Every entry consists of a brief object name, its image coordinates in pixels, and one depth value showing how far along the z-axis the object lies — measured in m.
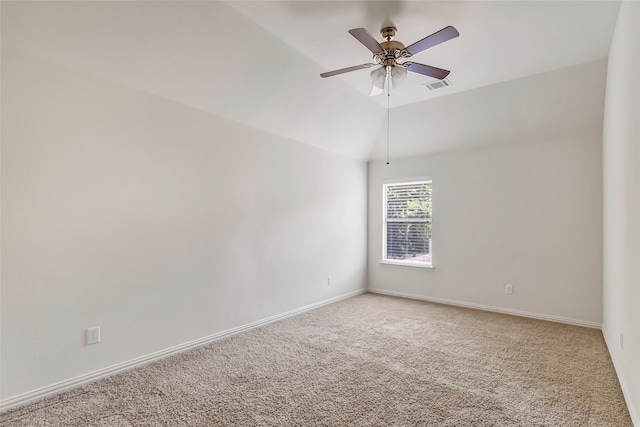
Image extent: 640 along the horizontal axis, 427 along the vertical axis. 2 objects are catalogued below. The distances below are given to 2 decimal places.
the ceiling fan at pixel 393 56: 2.30
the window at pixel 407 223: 5.18
